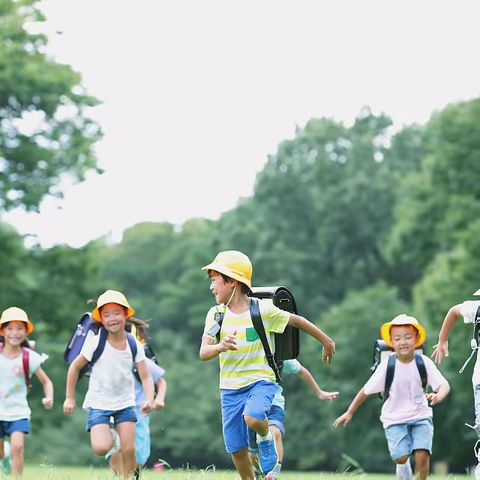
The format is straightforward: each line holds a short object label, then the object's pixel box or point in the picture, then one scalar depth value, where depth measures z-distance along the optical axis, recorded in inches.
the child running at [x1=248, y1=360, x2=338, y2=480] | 399.2
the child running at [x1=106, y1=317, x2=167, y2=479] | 485.1
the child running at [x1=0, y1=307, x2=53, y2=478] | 474.9
